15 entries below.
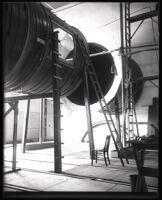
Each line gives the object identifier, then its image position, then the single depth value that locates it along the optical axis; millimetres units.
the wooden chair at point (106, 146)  5259
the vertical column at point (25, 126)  7444
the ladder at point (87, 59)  6215
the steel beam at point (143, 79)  7526
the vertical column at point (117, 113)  7095
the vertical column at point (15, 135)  4629
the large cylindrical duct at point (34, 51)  4039
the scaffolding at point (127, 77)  6445
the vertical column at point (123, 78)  6381
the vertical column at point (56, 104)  4531
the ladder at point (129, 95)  6878
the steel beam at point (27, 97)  4859
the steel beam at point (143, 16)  7393
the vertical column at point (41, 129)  8534
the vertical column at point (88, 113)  6035
